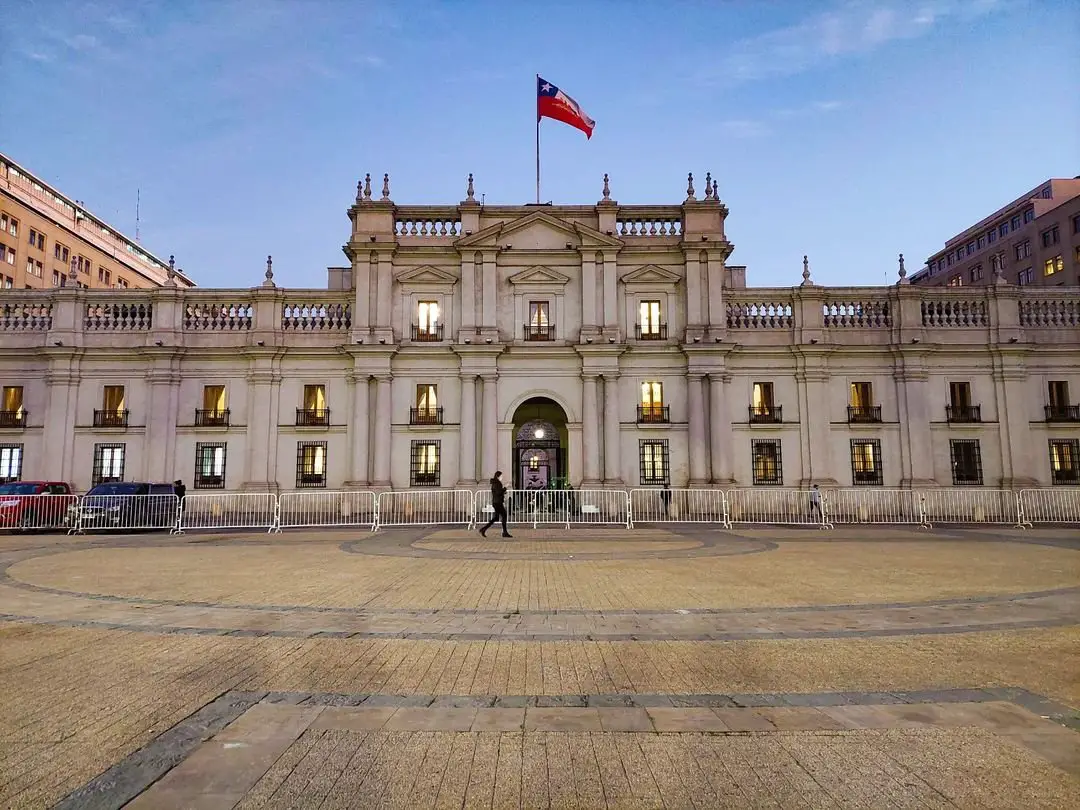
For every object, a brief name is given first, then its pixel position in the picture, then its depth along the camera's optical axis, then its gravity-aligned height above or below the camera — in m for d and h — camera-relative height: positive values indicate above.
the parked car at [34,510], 20.84 -1.54
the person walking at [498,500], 18.06 -1.16
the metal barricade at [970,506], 25.65 -2.04
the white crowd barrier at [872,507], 24.78 -2.02
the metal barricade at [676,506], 25.45 -1.98
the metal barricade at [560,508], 23.33 -1.88
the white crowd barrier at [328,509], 24.94 -2.01
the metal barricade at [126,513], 20.86 -1.68
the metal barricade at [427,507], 25.55 -1.97
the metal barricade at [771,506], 25.44 -2.04
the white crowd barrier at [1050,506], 22.20 -1.86
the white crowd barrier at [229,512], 22.28 -2.01
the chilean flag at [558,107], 29.38 +16.92
